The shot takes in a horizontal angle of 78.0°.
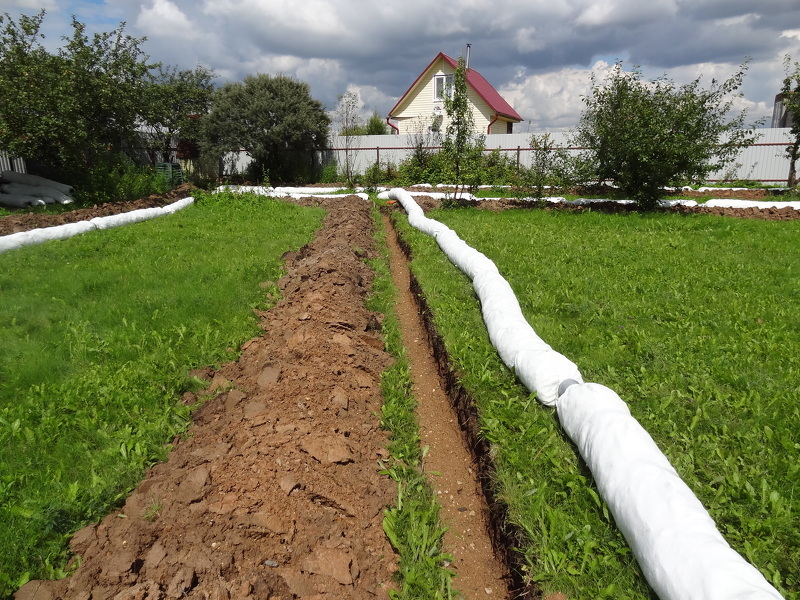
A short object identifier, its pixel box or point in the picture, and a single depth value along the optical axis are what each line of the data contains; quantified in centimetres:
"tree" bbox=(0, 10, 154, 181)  1147
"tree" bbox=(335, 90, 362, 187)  2166
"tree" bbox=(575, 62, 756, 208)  1075
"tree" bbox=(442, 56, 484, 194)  1334
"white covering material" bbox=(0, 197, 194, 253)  767
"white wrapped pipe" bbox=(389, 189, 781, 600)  180
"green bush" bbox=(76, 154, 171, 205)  1288
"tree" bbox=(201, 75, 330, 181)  2033
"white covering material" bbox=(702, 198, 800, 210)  1152
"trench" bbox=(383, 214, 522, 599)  256
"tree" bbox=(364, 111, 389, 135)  3884
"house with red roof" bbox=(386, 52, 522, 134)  2677
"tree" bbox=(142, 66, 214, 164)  1527
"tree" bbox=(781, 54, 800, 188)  1458
